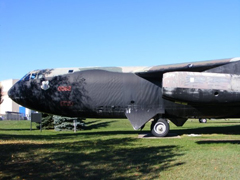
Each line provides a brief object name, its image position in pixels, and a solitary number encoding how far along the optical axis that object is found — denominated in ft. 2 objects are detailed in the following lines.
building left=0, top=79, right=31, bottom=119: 250.78
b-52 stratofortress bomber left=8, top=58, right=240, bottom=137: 50.03
